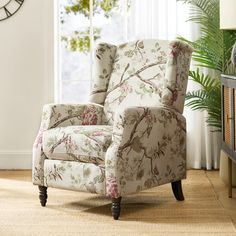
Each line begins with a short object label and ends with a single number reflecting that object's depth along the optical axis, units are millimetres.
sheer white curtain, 6803
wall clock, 6888
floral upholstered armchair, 4580
